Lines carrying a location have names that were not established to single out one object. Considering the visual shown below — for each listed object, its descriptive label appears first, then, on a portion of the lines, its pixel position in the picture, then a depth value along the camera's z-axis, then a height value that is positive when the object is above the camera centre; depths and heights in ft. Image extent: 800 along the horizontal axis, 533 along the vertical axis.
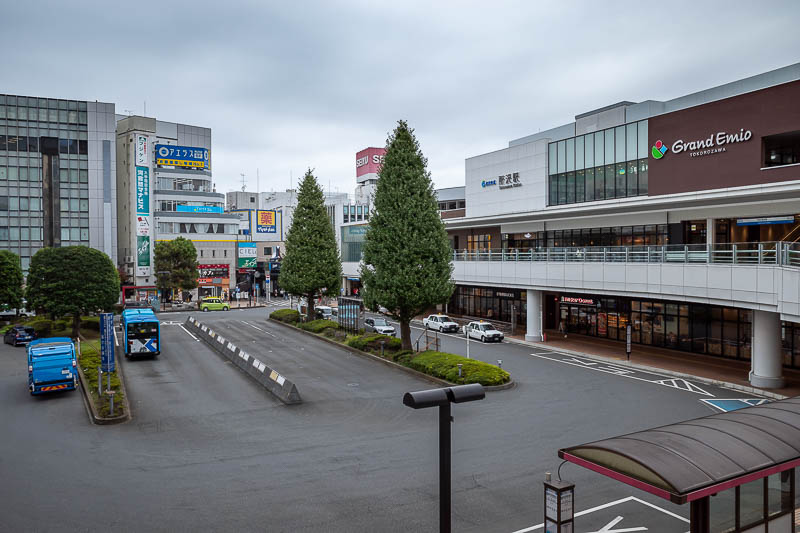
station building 89.40 +7.71
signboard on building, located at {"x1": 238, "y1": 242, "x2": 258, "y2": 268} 293.43 +1.93
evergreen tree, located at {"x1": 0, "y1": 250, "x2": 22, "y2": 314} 163.12 -6.76
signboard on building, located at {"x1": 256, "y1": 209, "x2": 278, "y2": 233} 318.26 +21.09
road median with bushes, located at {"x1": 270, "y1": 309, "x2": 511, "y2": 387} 85.30 -17.83
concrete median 76.73 -18.31
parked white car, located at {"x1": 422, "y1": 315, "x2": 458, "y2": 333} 151.33 -17.73
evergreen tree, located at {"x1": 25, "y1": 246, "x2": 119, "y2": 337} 132.26 -5.79
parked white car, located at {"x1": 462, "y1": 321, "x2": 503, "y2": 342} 132.57 -17.62
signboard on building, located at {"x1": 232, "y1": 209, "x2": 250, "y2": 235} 392.27 +25.57
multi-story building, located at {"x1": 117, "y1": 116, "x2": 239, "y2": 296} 249.96 +27.40
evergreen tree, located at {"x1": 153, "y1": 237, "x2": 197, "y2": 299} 238.48 -2.63
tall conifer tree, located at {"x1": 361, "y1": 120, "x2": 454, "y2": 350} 102.99 +3.41
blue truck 78.74 -15.64
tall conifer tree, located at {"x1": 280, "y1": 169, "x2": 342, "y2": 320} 154.51 +2.15
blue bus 110.63 -15.22
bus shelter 26.91 -10.39
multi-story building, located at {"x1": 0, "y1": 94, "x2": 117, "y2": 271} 242.17 +37.26
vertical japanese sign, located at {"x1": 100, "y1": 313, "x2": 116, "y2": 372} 86.86 -13.34
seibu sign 353.51 +62.42
